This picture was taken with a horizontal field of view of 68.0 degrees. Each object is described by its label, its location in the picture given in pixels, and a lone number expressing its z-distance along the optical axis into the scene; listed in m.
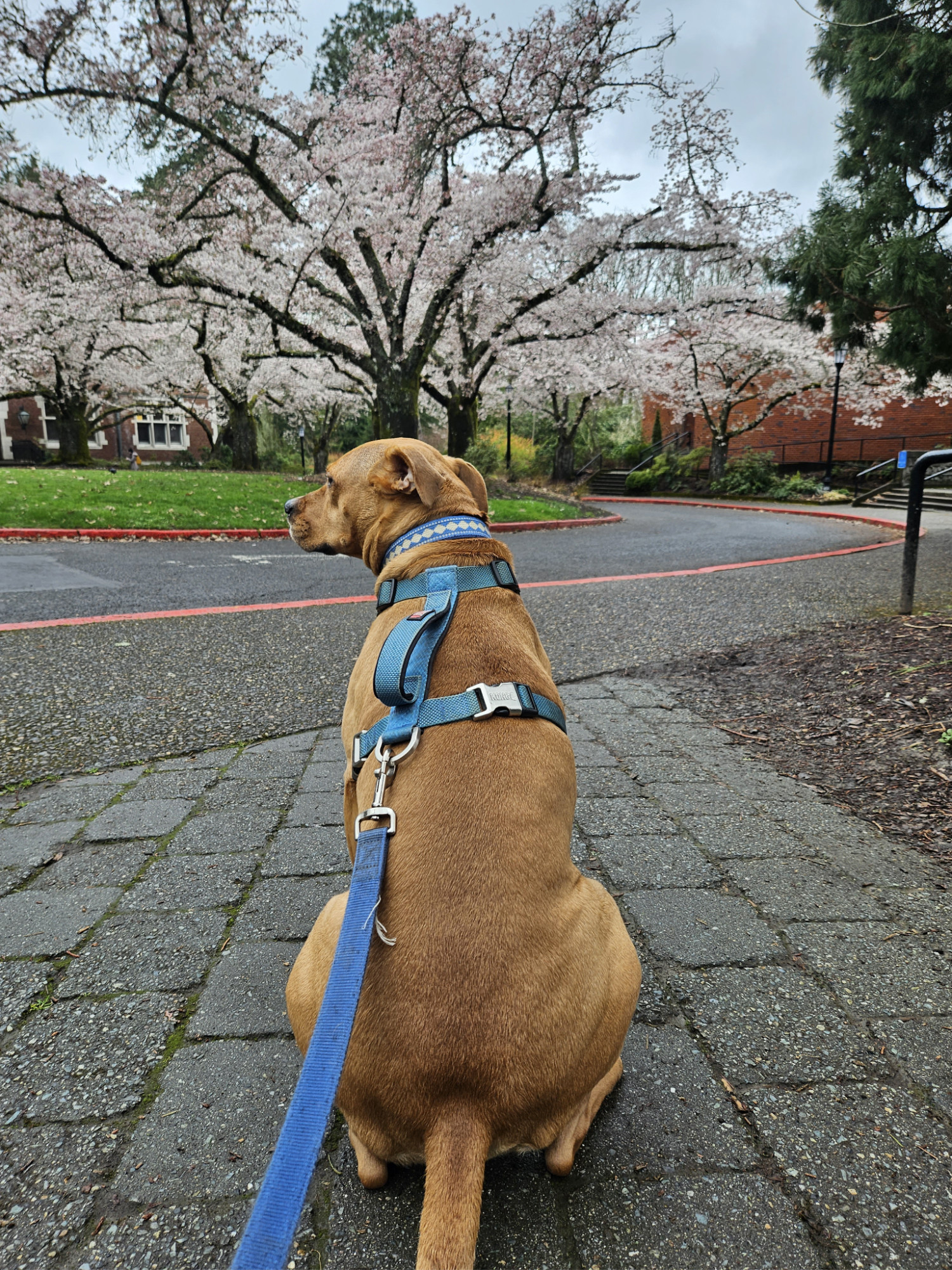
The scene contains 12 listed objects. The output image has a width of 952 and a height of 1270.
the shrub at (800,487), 24.98
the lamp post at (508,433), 33.84
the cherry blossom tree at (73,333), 17.31
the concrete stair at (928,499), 20.62
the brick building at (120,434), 41.66
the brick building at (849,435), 29.36
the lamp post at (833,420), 22.38
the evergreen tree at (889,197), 7.33
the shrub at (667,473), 31.69
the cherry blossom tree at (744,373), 26.81
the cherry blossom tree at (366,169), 13.23
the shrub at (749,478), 27.27
